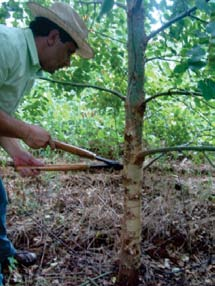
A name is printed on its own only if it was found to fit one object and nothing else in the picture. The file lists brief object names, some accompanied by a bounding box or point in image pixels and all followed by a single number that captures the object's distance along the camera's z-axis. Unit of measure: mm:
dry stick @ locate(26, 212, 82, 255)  2420
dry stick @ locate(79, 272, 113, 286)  2117
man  1685
